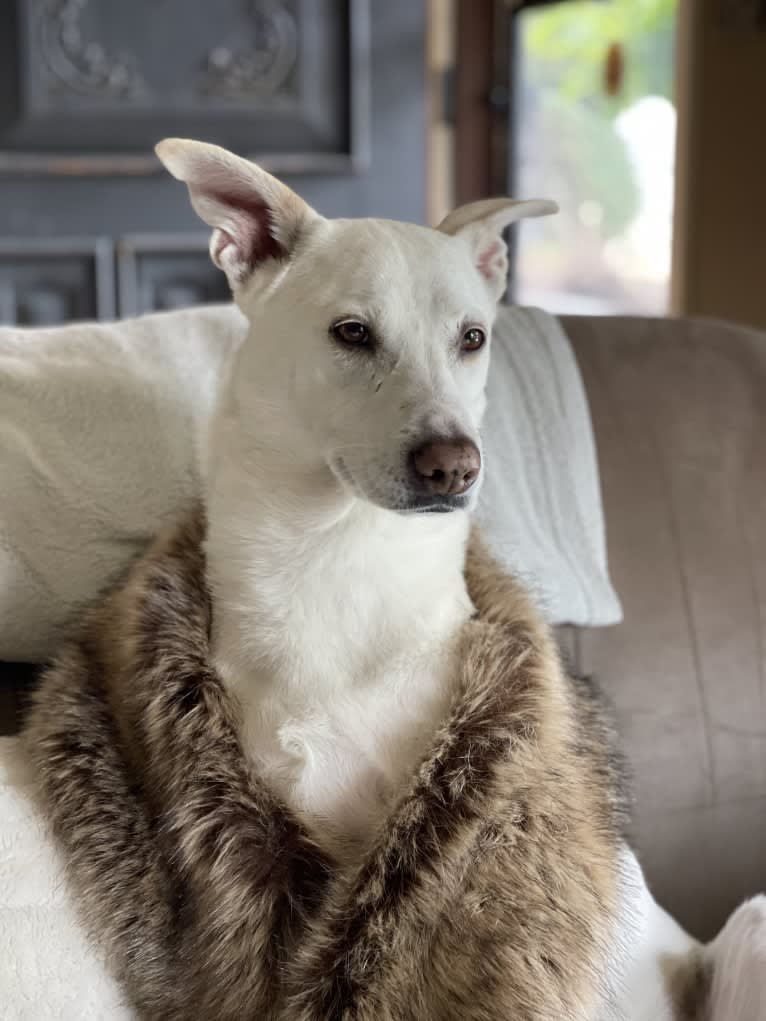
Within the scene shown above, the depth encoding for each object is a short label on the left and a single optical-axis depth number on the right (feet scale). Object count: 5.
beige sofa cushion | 4.58
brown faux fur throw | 3.01
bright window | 9.32
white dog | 3.30
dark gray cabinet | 9.31
